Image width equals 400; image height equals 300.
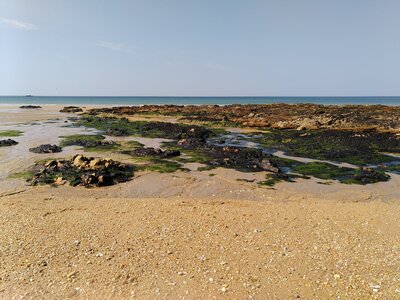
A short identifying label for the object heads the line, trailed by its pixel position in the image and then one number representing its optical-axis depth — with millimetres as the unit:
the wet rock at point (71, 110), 59284
